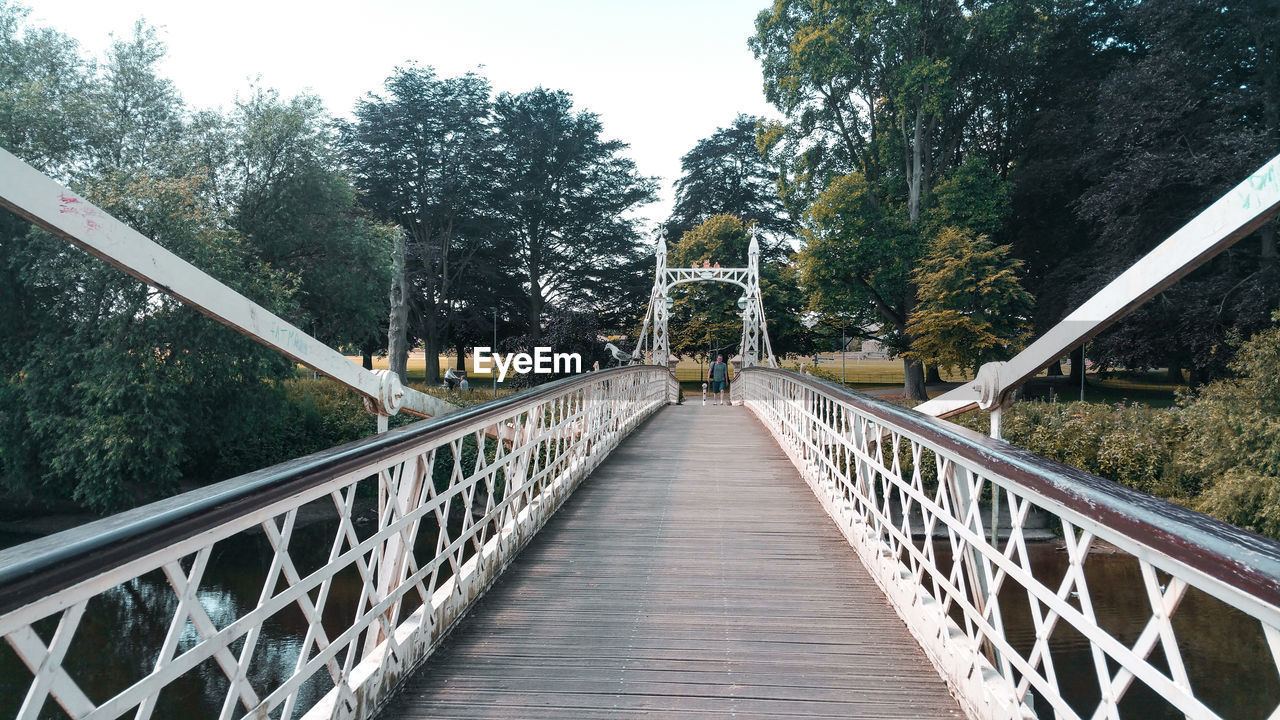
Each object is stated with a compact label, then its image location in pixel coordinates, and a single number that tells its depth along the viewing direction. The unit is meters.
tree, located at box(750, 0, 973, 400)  24.22
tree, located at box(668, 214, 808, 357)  34.84
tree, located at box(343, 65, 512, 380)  31.02
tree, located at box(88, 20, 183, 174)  16.20
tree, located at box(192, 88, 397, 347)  18.64
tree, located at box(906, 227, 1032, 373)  21.80
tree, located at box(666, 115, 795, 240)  40.97
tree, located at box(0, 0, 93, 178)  13.98
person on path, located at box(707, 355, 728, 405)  21.02
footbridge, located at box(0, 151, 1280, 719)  1.66
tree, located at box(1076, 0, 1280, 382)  18.14
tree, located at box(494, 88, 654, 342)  35.62
